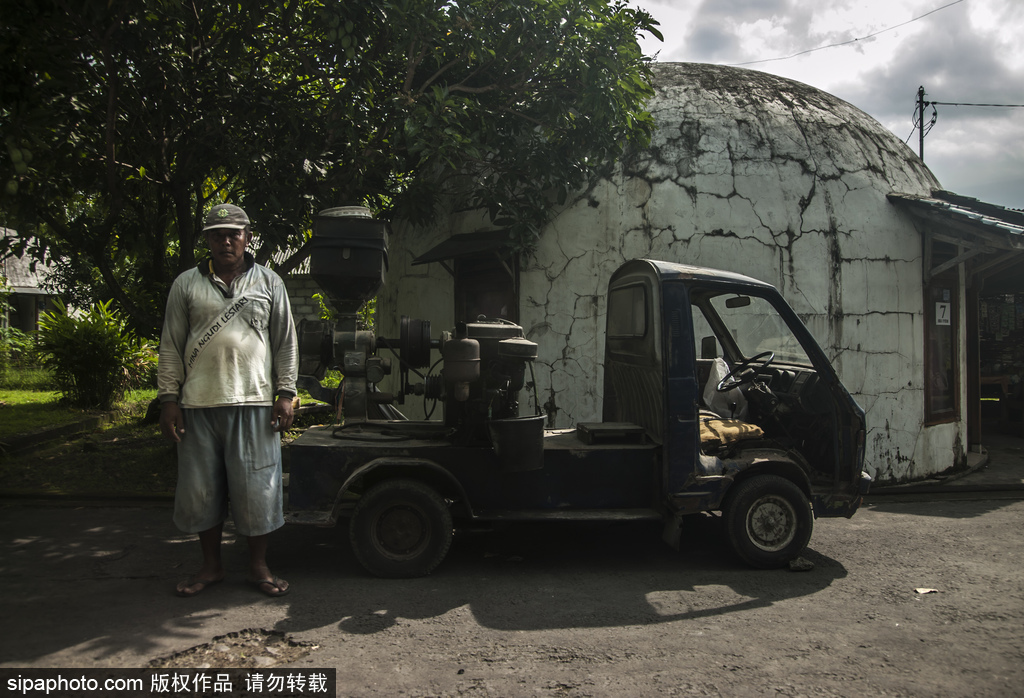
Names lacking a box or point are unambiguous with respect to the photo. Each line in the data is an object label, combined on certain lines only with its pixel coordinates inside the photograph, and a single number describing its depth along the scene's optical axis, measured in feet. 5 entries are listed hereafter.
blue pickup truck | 13.10
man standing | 11.61
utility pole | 72.90
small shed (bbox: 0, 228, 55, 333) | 66.23
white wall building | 22.63
